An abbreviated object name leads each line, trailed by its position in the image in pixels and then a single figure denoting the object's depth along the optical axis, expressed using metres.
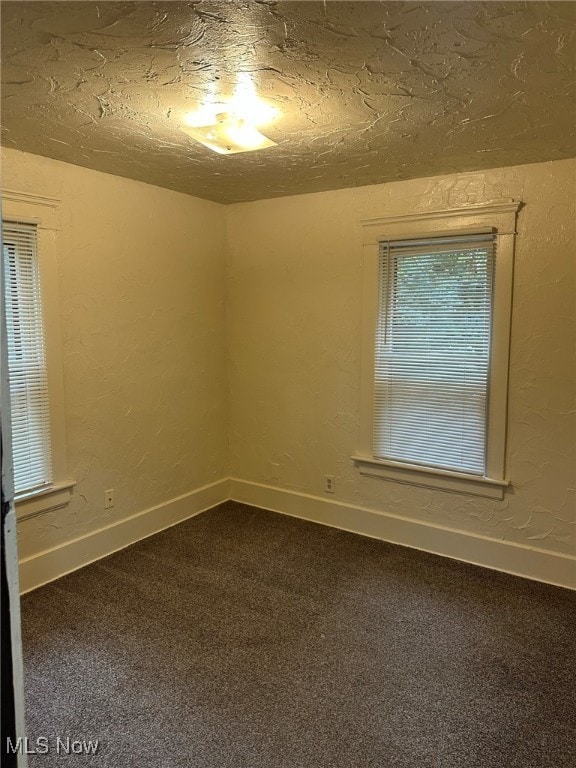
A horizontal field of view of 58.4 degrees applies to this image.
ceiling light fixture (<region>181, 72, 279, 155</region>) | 2.09
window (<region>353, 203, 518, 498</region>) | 3.05
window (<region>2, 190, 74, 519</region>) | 2.75
